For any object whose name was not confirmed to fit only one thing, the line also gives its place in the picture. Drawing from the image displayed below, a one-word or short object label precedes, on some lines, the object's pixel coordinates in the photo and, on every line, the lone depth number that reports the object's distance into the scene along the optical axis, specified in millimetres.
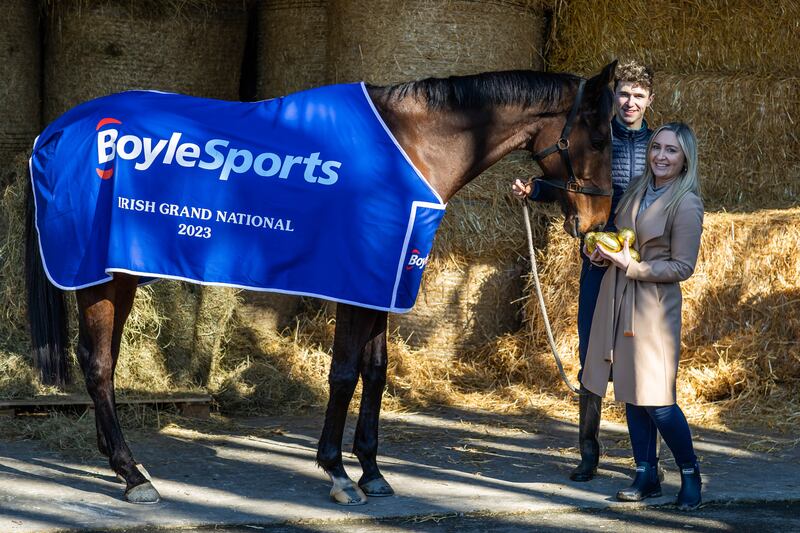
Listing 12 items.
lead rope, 4473
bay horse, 4168
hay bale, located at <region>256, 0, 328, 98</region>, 6926
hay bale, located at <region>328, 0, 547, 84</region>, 6273
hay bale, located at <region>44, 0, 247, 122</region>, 6586
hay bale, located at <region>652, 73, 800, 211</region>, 6684
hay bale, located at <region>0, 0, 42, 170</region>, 6480
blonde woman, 4113
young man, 4473
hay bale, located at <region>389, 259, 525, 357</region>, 6535
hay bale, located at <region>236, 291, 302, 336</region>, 6766
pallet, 5262
